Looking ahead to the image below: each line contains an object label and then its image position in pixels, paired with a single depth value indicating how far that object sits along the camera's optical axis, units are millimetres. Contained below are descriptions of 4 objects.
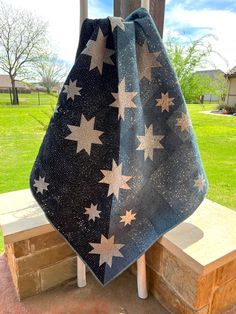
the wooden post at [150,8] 866
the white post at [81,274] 974
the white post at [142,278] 909
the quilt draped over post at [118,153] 647
